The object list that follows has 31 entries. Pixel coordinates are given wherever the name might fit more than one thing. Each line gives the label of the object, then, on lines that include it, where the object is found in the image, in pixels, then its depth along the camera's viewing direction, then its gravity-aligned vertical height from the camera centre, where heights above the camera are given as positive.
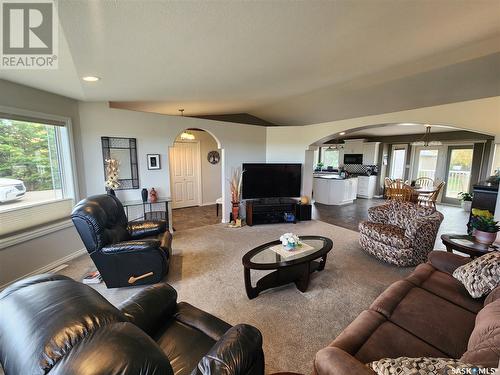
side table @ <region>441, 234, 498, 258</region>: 2.41 -0.91
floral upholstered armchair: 2.99 -0.99
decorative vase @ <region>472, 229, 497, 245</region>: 2.49 -0.82
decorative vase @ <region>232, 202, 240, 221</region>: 5.03 -1.09
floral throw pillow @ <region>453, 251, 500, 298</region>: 1.63 -0.84
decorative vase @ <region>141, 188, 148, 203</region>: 4.10 -0.62
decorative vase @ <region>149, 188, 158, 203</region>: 4.15 -0.65
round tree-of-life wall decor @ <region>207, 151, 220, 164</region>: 6.96 +0.15
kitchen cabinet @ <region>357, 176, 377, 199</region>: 8.20 -0.86
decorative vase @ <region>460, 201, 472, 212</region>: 6.33 -1.20
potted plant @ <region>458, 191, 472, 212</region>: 6.33 -1.05
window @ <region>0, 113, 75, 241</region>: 2.65 -0.16
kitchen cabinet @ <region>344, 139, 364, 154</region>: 8.66 +0.66
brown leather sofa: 1.08 -1.05
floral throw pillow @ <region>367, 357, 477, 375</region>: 0.83 -0.79
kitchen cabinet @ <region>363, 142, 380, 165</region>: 8.35 +0.39
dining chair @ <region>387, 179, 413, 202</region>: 5.86 -0.75
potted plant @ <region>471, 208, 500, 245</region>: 2.49 -0.74
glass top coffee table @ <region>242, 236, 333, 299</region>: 2.39 -1.09
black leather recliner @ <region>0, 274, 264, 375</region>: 0.62 -0.53
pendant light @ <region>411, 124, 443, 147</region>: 6.37 +0.70
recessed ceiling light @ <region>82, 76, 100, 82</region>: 2.42 +0.90
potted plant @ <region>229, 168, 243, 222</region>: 5.04 -0.64
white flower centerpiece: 2.76 -0.98
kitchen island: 7.02 -0.86
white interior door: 6.43 -0.35
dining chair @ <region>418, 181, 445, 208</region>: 5.75 -0.93
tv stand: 5.02 -1.11
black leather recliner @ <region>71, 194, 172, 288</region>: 2.38 -0.98
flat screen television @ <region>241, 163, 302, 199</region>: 5.20 -0.43
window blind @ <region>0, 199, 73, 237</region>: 2.64 -0.72
